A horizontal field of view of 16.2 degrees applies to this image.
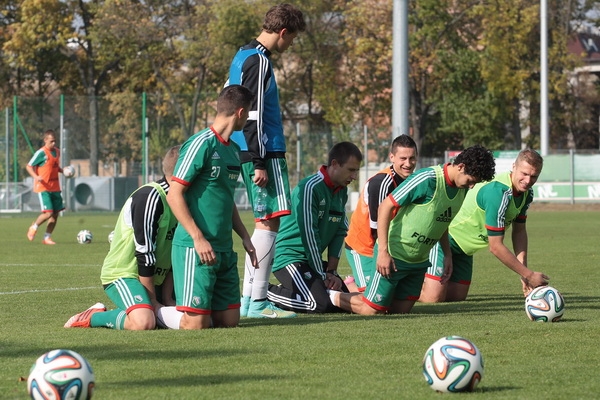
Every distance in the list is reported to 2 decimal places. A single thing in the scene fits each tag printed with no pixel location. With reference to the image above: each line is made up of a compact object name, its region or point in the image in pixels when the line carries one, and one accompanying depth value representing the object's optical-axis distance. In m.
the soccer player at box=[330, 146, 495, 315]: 16.36
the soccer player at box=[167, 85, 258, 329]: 14.55
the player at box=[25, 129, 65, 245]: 38.90
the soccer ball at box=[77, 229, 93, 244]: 38.56
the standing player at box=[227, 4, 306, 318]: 16.65
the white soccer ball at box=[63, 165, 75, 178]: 43.09
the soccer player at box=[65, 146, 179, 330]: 15.38
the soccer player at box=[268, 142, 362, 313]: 17.87
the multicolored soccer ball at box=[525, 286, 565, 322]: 15.90
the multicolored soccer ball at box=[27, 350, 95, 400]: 9.51
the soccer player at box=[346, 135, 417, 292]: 18.88
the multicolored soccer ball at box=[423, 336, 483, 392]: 10.45
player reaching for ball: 17.46
